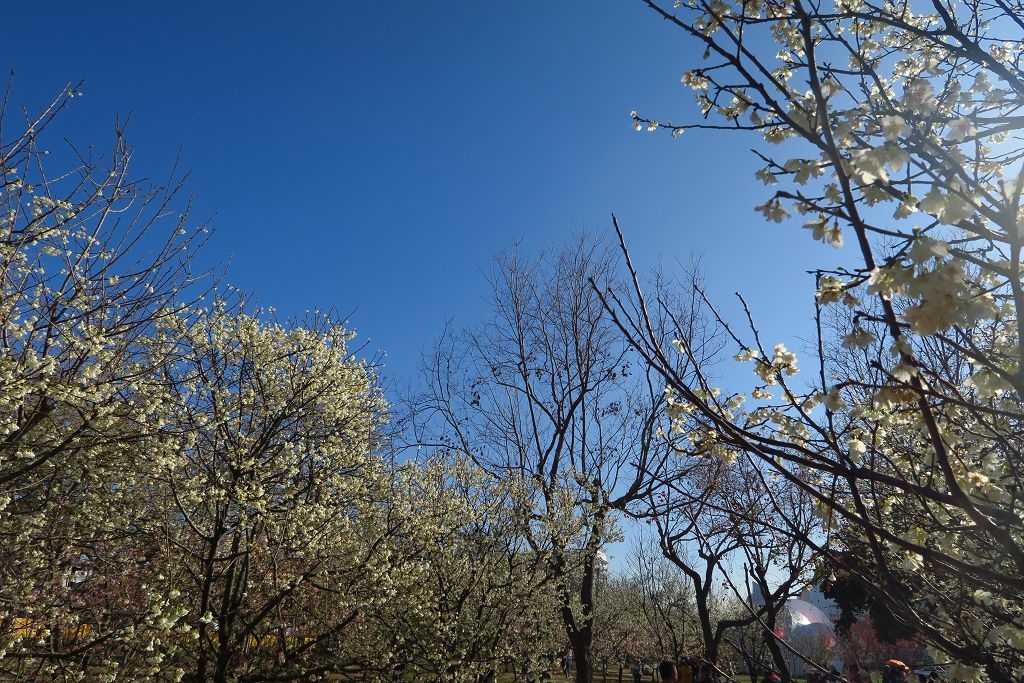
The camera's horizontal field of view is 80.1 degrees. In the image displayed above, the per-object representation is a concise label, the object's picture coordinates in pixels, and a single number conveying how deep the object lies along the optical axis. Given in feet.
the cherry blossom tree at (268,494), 18.98
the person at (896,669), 15.74
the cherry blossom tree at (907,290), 4.65
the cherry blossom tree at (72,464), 13.51
